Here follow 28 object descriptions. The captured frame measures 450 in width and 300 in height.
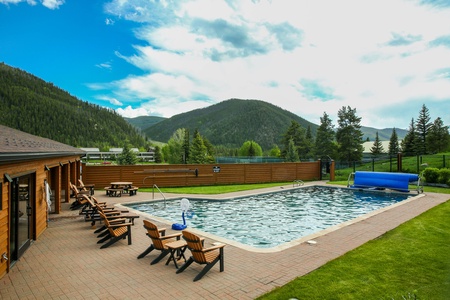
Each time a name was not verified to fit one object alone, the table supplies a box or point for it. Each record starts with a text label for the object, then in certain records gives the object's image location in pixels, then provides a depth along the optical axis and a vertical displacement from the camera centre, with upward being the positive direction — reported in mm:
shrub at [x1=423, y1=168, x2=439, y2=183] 20078 -1631
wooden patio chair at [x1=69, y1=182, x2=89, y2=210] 12236 -2073
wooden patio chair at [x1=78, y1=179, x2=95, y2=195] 15987 -1928
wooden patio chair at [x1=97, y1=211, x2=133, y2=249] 7680 -2141
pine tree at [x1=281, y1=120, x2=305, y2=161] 64438 +3646
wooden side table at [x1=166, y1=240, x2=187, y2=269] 6191 -2084
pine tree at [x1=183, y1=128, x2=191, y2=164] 54906 +980
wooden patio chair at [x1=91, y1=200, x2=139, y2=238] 8492 -2001
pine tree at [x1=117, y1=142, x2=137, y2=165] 44812 -547
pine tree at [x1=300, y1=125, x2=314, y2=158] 64675 +727
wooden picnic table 16891 -2087
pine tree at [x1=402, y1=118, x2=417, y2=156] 51994 +1799
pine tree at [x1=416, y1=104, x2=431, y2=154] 55447 +5148
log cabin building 5605 -1122
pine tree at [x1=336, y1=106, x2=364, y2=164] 51062 +3003
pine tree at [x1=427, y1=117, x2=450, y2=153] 49188 +2155
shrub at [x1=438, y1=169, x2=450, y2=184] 19281 -1653
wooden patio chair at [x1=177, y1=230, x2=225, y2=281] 5696 -2075
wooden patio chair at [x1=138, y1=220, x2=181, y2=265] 6520 -2048
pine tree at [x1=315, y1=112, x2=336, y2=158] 59531 +2768
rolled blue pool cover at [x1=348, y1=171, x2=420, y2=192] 17547 -1814
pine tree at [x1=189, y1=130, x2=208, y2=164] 50625 +171
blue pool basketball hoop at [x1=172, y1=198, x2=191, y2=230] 8852 -2264
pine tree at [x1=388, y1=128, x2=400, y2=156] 66700 +2034
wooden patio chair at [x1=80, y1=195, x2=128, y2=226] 9573 -2096
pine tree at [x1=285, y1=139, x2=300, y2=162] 50544 -469
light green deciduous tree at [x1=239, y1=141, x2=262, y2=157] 87494 +865
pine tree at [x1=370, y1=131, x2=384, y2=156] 68812 +906
